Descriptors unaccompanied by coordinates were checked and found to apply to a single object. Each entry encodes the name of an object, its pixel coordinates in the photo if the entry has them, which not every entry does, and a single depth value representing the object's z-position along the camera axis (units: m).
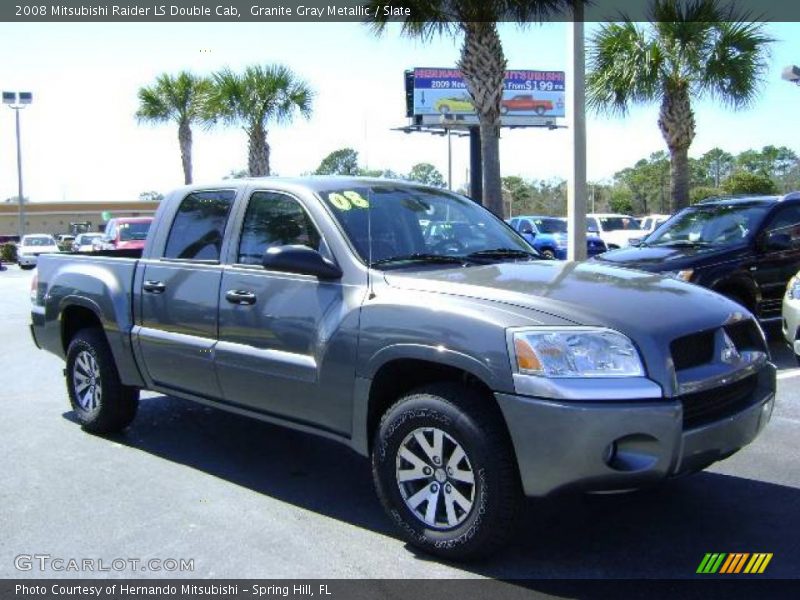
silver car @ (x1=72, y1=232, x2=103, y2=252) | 33.90
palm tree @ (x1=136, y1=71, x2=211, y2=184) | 30.31
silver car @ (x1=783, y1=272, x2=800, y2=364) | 6.70
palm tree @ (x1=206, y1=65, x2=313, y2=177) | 23.52
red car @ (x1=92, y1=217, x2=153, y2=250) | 20.02
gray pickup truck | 3.53
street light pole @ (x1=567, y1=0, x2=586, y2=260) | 10.69
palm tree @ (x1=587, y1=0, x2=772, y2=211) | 15.83
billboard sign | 50.62
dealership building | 78.94
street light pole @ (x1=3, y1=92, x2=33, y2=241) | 48.47
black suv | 8.59
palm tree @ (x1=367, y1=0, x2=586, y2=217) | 12.88
